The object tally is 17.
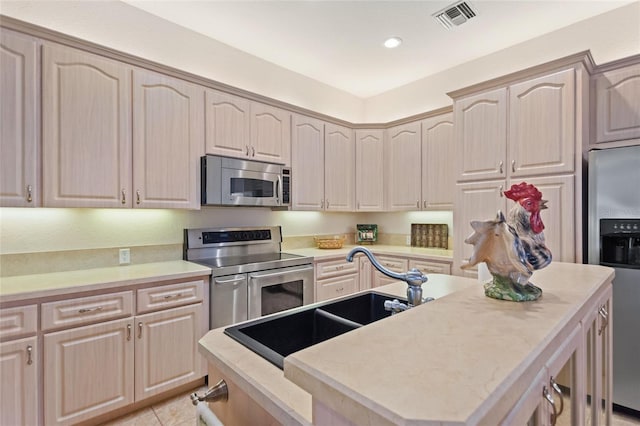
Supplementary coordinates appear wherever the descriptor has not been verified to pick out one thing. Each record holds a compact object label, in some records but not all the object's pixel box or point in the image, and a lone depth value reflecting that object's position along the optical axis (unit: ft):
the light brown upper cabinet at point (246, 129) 8.67
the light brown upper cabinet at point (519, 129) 7.39
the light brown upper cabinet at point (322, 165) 10.68
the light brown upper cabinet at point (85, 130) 6.29
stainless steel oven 7.70
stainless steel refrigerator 6.41
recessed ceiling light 9.62
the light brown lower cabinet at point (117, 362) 5.71
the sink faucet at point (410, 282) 3.84
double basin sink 3.55
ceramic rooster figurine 2.94
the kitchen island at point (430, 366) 1.44
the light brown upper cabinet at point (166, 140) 7.44
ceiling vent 8.02
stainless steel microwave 8.41
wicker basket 11.74
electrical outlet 7.86
